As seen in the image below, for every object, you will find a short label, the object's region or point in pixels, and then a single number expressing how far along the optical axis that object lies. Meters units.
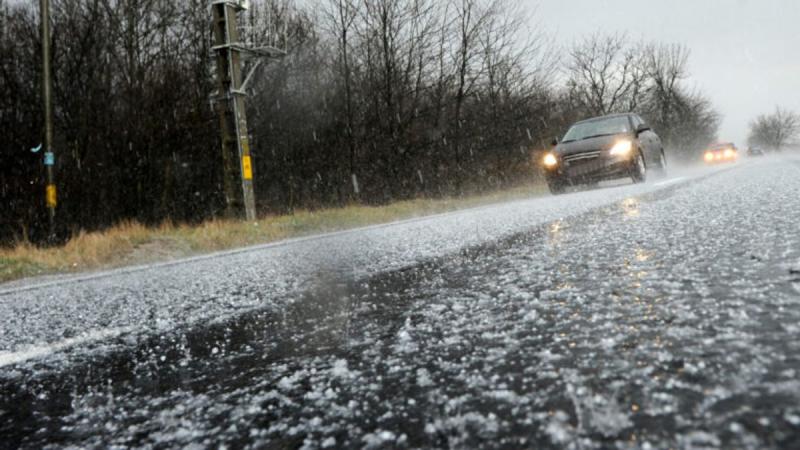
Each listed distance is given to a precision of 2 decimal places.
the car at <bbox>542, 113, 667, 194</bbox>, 11.32
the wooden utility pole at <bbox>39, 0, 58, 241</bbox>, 12.36
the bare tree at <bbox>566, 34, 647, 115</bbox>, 40.25
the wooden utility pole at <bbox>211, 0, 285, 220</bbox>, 12.88
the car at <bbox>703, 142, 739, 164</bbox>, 38.69
